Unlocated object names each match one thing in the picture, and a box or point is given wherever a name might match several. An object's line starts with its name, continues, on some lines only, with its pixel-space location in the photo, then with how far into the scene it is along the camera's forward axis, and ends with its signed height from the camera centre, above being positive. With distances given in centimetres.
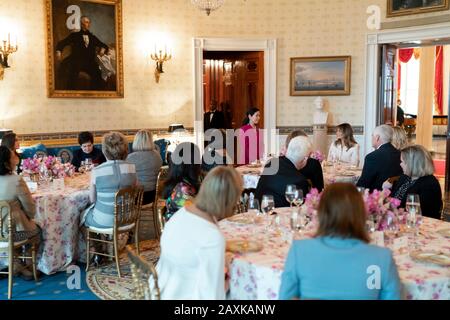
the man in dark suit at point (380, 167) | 541 -58
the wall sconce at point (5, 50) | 811 +106
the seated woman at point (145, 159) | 618 -55
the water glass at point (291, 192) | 372 -59
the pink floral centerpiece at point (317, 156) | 658 -55
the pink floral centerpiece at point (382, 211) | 317 -63
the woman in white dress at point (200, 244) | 265 -70
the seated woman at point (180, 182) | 416 -57
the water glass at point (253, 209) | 363 -70
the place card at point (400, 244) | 303 -80
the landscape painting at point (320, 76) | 1036 +81
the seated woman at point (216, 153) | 761 -69
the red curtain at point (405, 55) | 1920 +229
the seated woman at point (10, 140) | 617 -31
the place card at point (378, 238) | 305 -76
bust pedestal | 1028 -45
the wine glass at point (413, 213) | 322 -65
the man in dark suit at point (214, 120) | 1166 -13
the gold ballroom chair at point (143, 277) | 254 -86
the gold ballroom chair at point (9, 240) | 455 -116
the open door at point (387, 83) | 1002 +62
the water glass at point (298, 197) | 369 -61
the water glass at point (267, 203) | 345 -62
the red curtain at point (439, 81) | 1971 +134
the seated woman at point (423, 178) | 417 -55
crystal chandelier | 830 +185
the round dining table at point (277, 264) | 258 -84
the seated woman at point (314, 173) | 544 -64
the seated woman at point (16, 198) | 454 -76
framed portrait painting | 881 +122
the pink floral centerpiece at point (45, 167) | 563 -60
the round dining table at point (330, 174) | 603 -75
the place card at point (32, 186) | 525 -75
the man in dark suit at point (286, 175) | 451 -56
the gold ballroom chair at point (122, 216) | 507 -107
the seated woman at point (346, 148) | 720 -50
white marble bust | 1032 +0
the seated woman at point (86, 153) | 685 -53
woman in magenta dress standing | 815 -42
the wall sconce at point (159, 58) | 1005 +115
